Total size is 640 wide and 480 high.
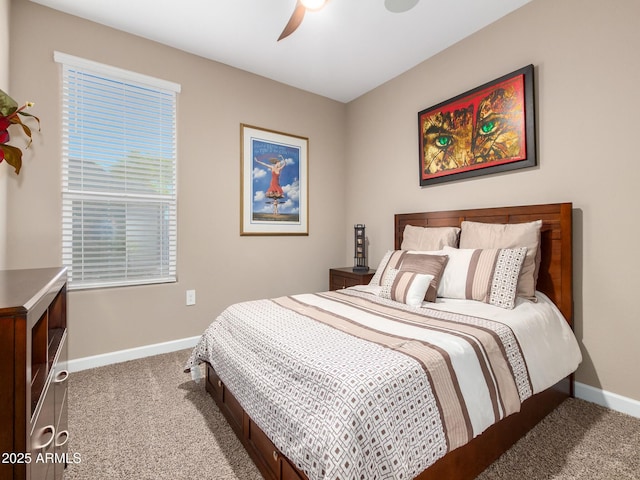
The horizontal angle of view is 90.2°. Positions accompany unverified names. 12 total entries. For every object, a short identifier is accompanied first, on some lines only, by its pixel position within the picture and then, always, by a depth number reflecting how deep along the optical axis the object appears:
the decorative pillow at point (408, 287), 2.09
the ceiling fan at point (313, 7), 1.90
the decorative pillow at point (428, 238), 2.62
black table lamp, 3.66
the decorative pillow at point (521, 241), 2.08
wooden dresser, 0.74
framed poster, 3.36
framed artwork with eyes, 2.38
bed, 1.06
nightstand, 3.27
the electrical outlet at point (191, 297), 3.03
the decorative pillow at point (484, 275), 1.98
